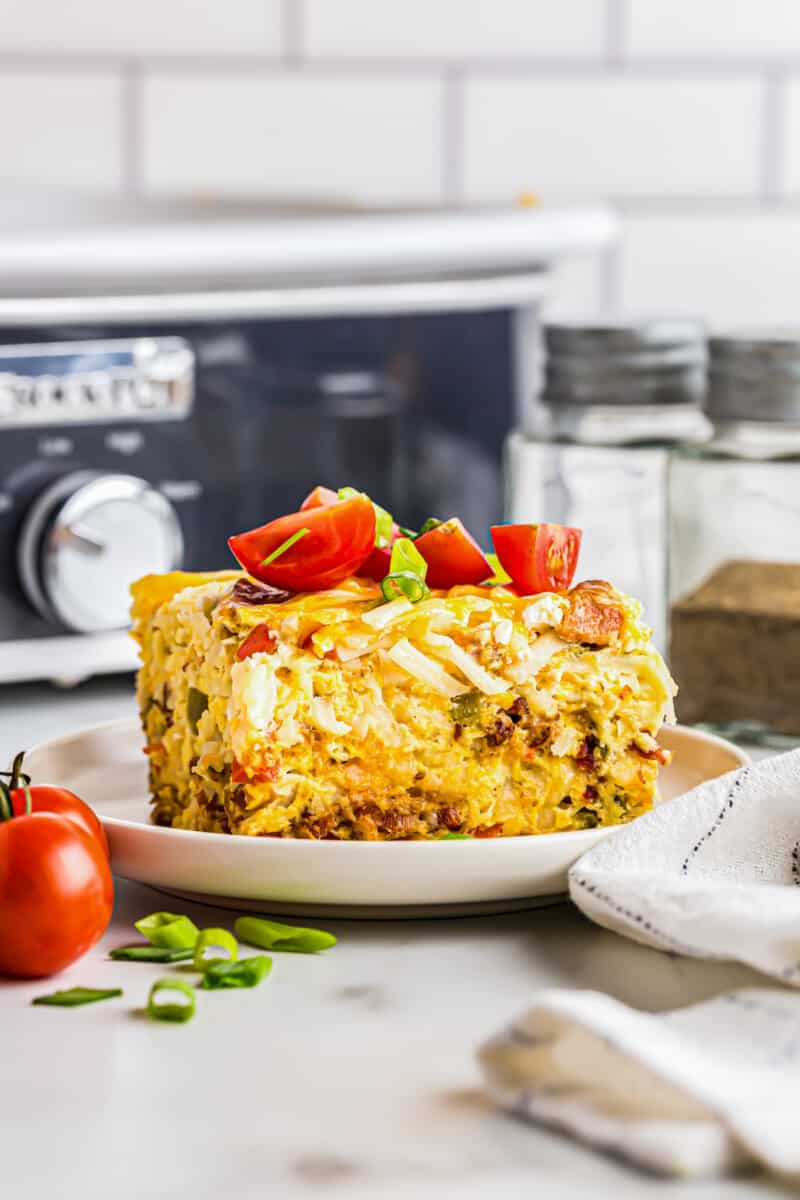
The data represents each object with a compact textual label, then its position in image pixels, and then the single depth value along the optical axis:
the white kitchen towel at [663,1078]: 0.57
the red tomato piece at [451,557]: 0.88
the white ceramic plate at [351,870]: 0.79
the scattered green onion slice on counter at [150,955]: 0.78
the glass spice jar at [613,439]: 1.17
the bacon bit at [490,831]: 0.87
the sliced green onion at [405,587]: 0.85
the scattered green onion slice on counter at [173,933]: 0.78
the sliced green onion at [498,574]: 0.89
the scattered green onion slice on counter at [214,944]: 0.75
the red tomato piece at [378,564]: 0.89
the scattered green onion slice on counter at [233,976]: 0.75
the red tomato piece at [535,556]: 0.87
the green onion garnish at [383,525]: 0.90
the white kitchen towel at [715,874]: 0.72
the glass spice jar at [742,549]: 1.10
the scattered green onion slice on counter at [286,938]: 0.79
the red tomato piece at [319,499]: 0.92
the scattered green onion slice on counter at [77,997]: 0.73
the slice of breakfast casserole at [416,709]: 0.83
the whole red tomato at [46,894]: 0.75
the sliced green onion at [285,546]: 0.85
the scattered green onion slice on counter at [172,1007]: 0.71
